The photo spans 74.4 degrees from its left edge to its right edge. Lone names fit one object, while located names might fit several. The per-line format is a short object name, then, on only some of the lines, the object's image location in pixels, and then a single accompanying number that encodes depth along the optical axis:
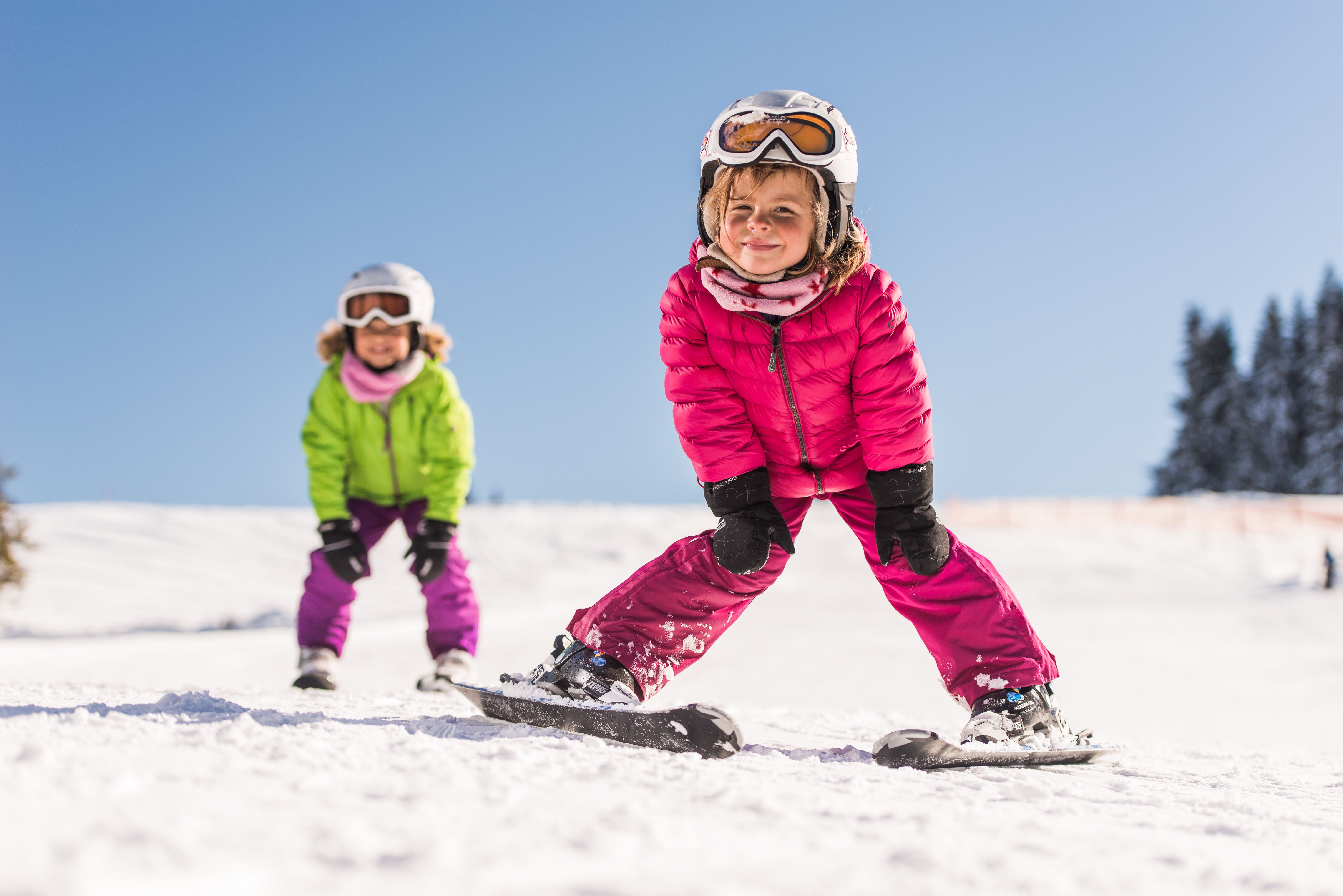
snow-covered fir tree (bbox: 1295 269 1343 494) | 31.78
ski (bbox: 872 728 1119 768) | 1.86
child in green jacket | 3.95
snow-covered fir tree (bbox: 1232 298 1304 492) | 33.88
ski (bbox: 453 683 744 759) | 1.82
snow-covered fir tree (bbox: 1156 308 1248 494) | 34.19
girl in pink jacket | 2.27
